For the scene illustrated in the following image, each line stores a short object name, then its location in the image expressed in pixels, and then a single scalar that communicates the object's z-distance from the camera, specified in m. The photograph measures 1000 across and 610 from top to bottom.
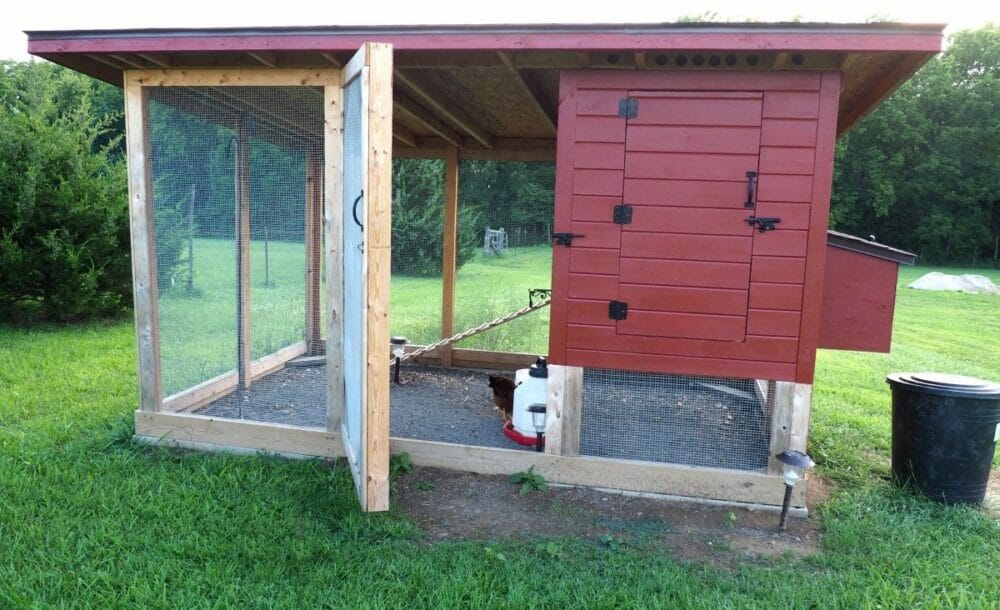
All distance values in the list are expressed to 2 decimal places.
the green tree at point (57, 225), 7.16
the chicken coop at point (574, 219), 2.97
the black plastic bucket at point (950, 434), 3.25
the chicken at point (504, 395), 4.45
